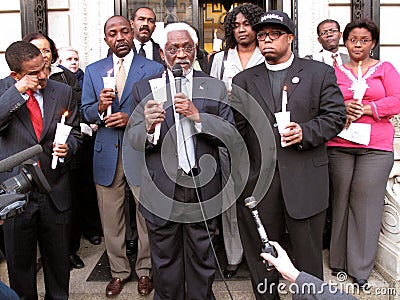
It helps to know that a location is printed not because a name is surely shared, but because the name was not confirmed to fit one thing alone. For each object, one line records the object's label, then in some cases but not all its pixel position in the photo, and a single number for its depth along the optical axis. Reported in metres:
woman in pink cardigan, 3.91
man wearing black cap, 3.34
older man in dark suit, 3.21
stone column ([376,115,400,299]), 4.00
